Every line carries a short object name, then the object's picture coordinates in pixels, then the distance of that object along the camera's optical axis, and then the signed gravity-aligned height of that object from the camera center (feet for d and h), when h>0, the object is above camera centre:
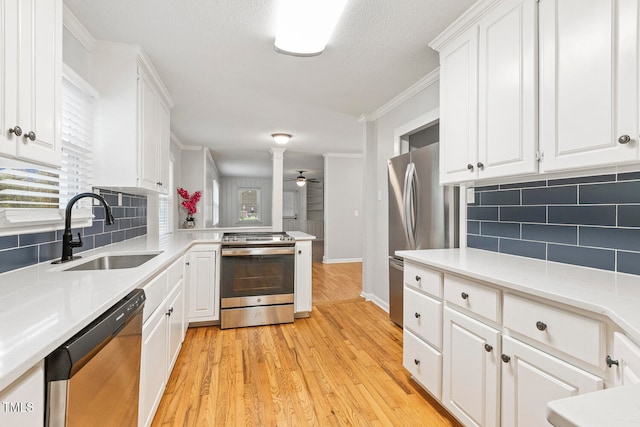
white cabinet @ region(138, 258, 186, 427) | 4.70 -2.44
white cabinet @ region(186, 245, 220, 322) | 9.59 -2.24
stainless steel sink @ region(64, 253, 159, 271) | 6.09 -1.02
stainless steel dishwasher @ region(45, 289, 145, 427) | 2.48 -1.56
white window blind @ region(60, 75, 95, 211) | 6.06 +1.57
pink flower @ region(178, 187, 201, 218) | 16.75 +0.74
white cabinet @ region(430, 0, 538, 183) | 4.95 +2.29
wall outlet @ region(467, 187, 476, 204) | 7.33 +0.46
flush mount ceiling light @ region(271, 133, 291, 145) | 15.49 +3.93
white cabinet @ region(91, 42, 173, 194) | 7.14 +2.33
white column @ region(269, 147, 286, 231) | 17.10 +1.60
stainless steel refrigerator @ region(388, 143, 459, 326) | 7.98 +0.13
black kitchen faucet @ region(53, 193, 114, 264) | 5.38 -0.40
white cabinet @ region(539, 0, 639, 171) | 3.69 +1.79
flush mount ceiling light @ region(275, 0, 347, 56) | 5.66 +3.82
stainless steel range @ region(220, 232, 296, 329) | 9.78 -2.23
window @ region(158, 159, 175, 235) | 13.85 +0.08
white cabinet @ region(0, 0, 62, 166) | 3.35 +1.62
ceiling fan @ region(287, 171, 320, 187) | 27.71 +3.01
